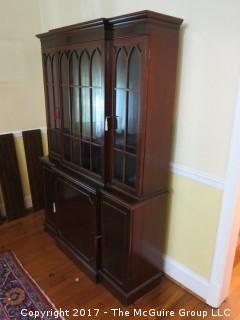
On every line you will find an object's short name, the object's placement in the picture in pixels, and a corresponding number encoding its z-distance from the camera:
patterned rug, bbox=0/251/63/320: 1.73
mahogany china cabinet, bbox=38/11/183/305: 1.50
